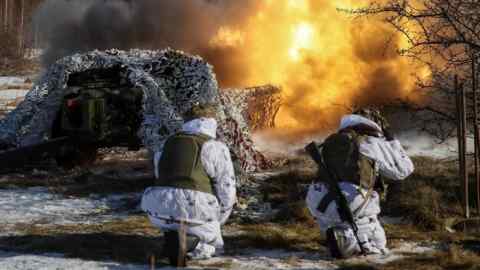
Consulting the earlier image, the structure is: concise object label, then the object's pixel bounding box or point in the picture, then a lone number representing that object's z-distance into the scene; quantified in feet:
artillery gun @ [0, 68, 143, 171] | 34.58
